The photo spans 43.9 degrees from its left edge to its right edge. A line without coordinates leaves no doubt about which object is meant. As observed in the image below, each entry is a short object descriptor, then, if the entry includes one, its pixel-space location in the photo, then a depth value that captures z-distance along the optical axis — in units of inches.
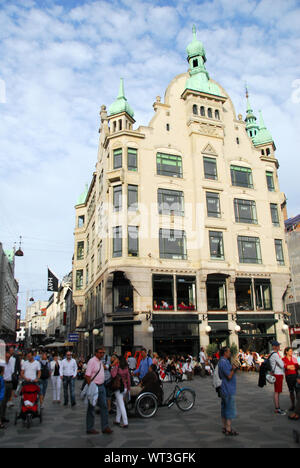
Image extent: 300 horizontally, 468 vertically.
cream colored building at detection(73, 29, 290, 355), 1163.3
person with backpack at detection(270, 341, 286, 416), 448.8
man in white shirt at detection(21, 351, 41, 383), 438.8
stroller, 400.2
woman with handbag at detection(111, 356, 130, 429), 389.1
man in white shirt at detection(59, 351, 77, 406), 544.1
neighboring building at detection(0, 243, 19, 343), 2615.7
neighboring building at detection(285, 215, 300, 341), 2177.7
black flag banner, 1762.1
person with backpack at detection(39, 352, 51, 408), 523.5
